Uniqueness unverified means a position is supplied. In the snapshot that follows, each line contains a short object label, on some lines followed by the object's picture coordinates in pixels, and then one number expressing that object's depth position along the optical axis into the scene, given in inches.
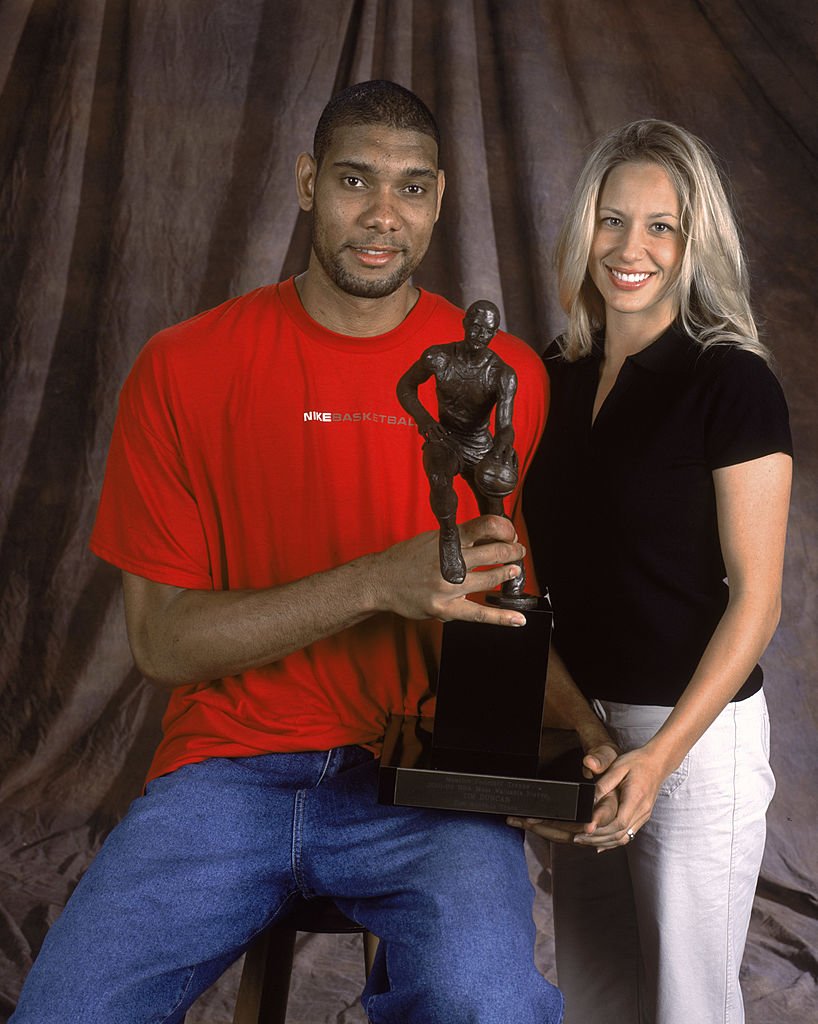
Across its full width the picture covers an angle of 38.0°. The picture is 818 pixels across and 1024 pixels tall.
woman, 77.2
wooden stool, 77.2
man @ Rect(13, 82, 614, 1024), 69.7
